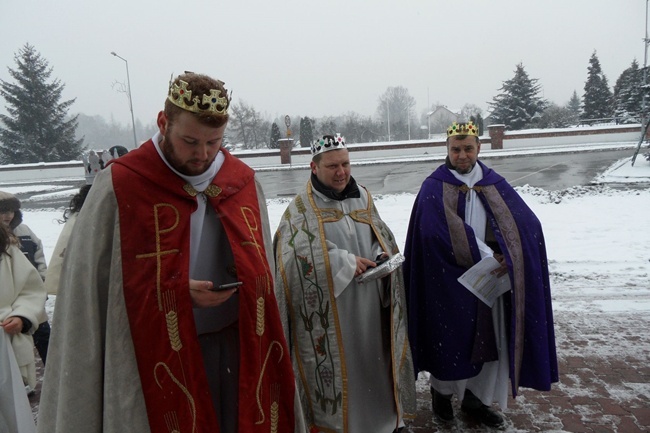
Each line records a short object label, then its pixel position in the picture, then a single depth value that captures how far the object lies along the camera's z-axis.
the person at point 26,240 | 4.14
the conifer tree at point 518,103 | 39.44
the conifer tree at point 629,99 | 33.65
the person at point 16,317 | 2.89
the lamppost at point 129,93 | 33.19
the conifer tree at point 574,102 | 71.50
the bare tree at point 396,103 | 82.69
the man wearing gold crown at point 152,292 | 1.74
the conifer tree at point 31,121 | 38.41
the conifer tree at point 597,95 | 43.03
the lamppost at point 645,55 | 20.20
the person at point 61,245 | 3.93
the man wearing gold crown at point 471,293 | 3.39
